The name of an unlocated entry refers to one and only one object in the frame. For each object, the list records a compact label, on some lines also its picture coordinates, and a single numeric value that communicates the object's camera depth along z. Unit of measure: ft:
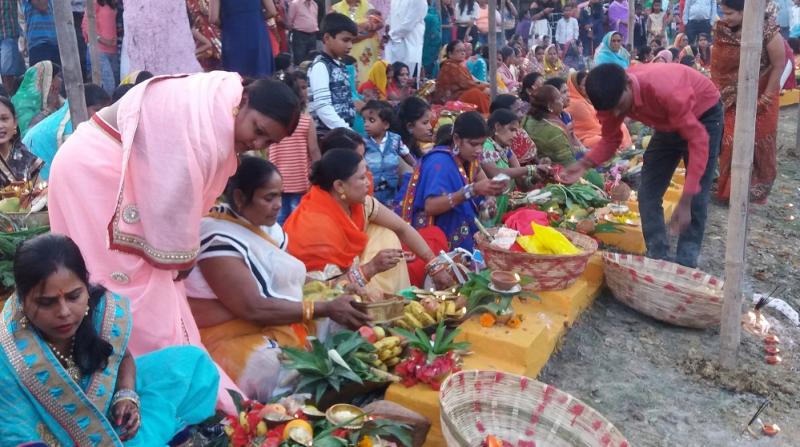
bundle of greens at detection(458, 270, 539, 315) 11.86
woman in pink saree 8.73
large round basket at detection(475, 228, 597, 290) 12.96
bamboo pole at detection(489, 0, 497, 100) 23.90
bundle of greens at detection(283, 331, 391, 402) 9.87
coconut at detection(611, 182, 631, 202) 19.63
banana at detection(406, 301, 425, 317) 11.57
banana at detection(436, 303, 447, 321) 11.62
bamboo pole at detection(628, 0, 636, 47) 39.18
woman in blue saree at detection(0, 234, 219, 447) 7.00
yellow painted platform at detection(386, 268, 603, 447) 10.00
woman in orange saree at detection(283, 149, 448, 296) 12.32
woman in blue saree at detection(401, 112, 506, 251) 15.47
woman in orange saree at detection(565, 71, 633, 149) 27.76
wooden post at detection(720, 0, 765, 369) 11.23
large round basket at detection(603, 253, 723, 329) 13.34
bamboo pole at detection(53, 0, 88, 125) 12.66
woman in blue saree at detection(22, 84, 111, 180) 15.46
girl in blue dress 18.06
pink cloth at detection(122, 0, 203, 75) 18.58
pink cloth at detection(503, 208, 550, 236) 14.24
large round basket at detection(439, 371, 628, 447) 9.38
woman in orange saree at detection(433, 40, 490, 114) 30.30
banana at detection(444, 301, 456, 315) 11.69
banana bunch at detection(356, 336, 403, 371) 10.43
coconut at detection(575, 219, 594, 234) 16.52
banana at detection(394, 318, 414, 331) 11.46
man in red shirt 13.87
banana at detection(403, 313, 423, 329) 11.36
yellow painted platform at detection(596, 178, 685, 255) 17.03
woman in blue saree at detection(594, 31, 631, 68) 36.76
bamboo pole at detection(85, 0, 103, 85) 19.47
